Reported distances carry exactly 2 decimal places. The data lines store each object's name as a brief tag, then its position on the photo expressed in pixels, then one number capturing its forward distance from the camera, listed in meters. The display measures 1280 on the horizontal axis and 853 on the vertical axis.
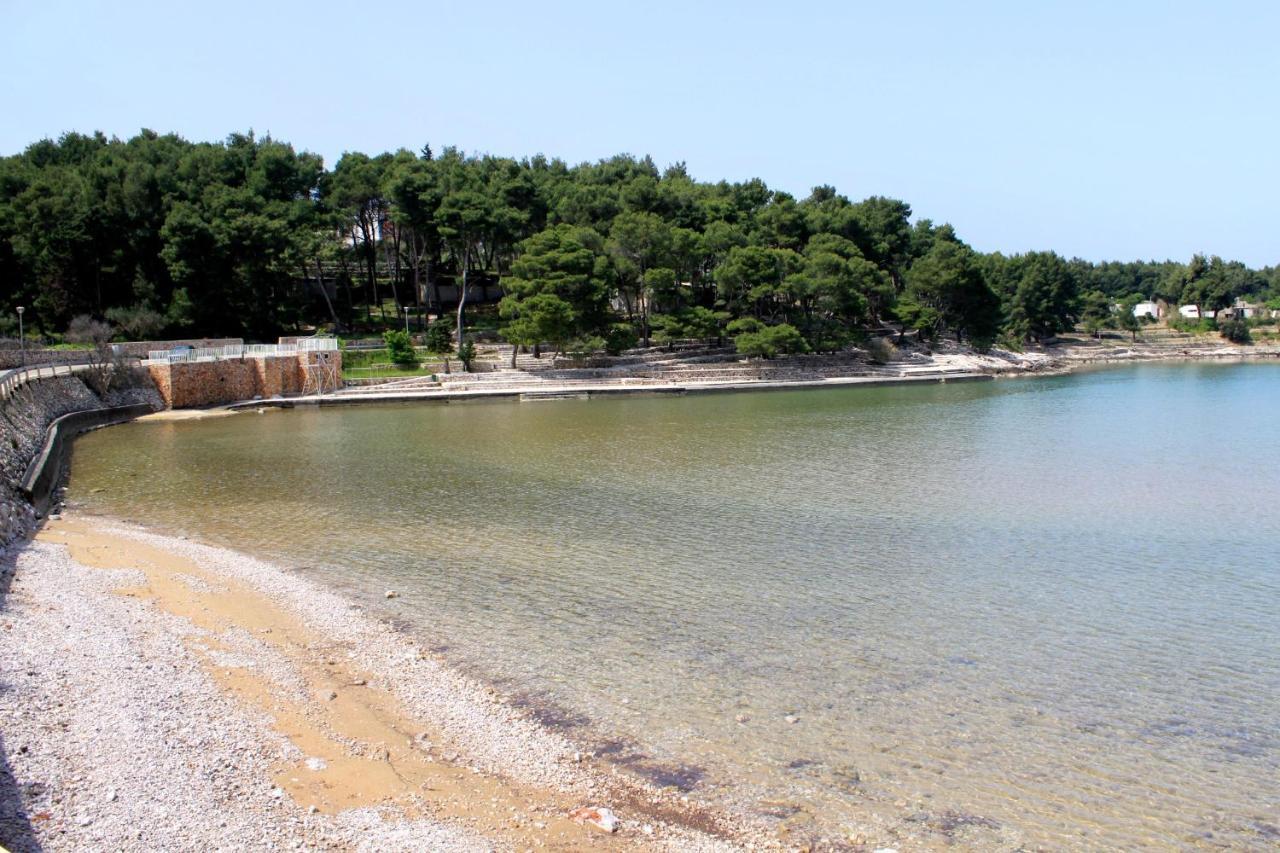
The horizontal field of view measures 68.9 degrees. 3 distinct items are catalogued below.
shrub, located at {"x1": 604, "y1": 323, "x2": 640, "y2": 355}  48.94
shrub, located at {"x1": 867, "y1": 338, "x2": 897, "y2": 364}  57.16
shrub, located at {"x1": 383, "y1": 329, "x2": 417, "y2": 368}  45.19
